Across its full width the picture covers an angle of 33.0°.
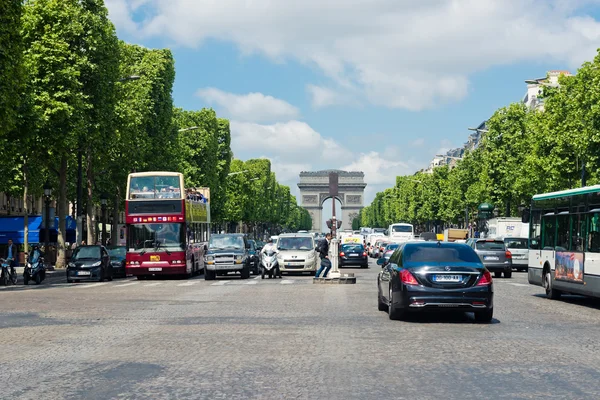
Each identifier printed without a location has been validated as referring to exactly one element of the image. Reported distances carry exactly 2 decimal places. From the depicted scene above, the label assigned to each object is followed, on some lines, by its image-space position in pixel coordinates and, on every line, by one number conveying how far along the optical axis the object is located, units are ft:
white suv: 136.67
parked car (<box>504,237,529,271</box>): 163.02
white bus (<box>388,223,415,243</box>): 267.59
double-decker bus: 126.41
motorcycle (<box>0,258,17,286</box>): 116.78
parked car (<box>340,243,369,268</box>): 189.78
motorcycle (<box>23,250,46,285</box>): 118.62
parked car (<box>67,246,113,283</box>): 126.41
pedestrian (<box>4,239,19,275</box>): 119.20
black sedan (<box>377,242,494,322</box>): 56.18
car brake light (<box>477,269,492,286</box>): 56.34
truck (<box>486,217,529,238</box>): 199.20
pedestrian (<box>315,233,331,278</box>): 111.67
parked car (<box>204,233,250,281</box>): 127.85
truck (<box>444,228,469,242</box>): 262.77
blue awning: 196.65
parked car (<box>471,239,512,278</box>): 135.15
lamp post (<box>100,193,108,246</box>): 185.06
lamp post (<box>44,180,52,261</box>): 158.32
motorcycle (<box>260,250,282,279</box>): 130.72
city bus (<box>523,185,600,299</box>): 73.26
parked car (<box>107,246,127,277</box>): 147.74
